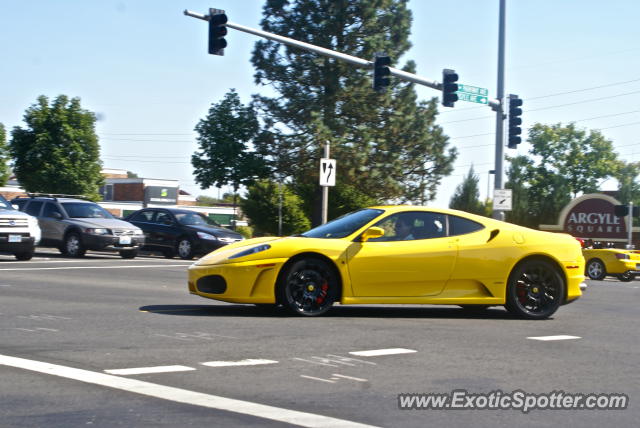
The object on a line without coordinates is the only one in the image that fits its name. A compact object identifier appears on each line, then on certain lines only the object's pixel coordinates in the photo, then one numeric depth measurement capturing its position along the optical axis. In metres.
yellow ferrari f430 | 9.99
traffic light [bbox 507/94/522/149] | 24.83
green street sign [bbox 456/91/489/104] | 23.11
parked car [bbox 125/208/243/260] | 26.52
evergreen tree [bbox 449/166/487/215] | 60.78
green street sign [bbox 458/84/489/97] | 23.14
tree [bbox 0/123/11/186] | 57.81
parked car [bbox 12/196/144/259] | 23.92
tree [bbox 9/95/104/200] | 44.62
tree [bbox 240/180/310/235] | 55.19
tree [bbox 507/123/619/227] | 94.12
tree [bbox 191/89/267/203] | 43.31
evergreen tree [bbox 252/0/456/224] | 43.62
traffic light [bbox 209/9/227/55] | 18.41
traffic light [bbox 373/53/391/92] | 21.69
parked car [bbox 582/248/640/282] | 26.27
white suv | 20.45
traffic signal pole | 24.72
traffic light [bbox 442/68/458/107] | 22.55
